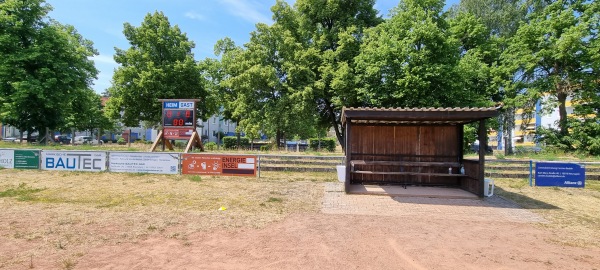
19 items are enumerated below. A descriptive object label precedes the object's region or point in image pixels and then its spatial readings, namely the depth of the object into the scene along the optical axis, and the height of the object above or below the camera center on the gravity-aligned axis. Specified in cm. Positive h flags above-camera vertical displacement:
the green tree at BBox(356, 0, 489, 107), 2214 +533
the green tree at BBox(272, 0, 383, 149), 2562 +789
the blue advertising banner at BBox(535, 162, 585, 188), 1167 -119
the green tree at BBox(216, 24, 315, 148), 2730 +464
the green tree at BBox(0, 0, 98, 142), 2809 +626
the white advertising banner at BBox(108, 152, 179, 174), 1373 -106
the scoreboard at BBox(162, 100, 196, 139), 2000 +113
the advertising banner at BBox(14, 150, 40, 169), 1493 -102
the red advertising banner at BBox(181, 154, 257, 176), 1332 -108
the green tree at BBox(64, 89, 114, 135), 3556 +303
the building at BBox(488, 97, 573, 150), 2877 +206
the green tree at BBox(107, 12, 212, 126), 3228 +662
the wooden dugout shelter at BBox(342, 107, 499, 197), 1157 -45
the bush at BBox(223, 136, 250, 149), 3746 -49
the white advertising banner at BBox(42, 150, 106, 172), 1428 -104
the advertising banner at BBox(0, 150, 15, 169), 1522 -105
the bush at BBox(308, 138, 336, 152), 3747 -50
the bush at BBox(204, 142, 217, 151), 3163 -79
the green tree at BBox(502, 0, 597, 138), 2494 +675
